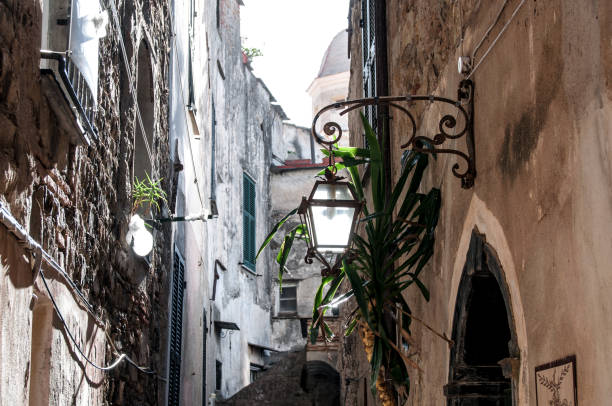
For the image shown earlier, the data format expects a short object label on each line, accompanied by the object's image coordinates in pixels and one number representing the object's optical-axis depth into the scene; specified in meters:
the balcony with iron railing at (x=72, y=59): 3.80
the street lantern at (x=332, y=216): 4.81
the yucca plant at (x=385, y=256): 4.98
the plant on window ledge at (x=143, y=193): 6.30
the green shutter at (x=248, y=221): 16.77
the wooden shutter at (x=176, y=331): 8.50
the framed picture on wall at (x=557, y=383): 2.73
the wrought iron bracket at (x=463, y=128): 4.08
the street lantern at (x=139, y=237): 5.92
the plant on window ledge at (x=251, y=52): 19.76
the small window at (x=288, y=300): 19.70
